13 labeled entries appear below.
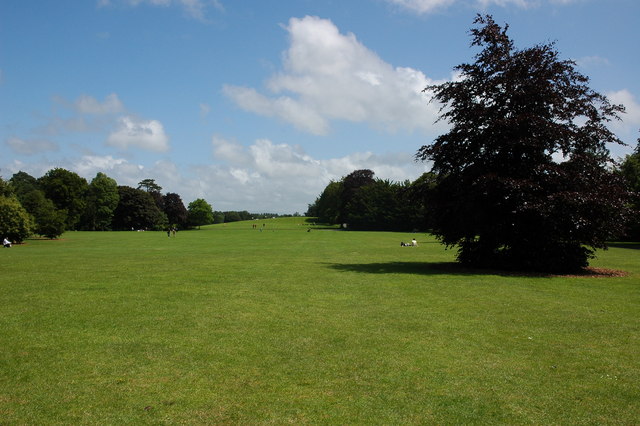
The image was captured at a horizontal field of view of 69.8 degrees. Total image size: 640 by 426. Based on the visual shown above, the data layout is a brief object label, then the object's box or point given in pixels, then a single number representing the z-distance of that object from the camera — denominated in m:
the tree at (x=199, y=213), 135.75
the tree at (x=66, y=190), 85.94
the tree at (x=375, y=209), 105.94
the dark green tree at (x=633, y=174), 56.69
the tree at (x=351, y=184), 130.62
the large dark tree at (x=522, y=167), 21.50
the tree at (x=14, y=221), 50.03
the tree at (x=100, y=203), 107.75
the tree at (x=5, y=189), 62.09
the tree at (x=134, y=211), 116.75
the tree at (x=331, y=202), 141.62
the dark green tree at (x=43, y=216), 60.53
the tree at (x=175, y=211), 132.25
